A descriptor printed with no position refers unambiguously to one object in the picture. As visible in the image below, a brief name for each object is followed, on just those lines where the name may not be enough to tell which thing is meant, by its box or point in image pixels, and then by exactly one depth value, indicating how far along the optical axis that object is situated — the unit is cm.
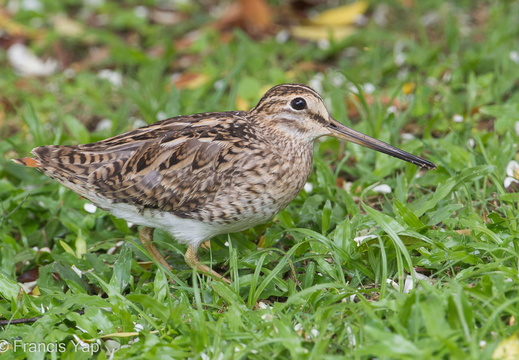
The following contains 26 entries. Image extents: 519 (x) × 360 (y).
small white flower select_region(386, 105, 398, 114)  1323
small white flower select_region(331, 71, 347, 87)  1439
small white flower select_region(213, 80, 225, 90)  1495
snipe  929
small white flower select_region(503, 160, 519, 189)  1032
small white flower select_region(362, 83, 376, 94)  1380
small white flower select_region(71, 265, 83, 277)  979
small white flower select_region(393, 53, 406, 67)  1495
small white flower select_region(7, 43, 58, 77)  1661
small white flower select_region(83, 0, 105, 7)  1911
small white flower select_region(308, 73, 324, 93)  1420
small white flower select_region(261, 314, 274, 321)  793
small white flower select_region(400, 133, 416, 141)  1232
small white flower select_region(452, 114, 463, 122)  1227
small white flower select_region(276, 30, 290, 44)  1702
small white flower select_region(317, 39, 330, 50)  1650
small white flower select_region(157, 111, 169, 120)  1332
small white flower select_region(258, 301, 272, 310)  844
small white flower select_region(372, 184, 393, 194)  1075
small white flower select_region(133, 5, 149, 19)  1840
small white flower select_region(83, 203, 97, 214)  1110
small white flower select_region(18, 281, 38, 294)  989
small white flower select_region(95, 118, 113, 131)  1350
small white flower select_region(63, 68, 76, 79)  1613
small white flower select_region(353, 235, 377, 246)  907
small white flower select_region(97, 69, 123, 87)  1546
